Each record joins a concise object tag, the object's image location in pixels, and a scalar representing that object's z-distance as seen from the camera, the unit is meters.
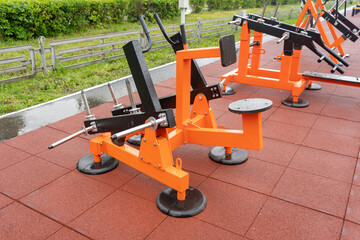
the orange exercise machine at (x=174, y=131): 2.43
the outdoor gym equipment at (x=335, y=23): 6.27
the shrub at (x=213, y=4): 18.34
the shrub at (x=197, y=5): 16.73
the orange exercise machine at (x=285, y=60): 4.42
